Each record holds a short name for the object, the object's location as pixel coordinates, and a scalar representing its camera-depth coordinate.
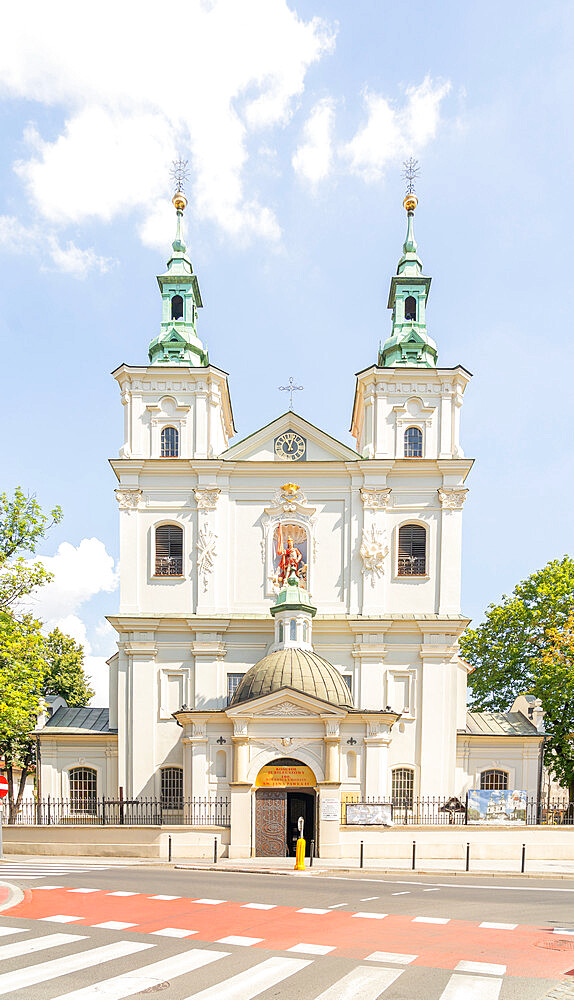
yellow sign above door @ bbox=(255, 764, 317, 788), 29.77
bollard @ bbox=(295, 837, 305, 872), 23.90
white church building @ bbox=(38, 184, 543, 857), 35.69
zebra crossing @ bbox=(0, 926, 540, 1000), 9.91
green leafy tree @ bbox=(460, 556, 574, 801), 39.62
